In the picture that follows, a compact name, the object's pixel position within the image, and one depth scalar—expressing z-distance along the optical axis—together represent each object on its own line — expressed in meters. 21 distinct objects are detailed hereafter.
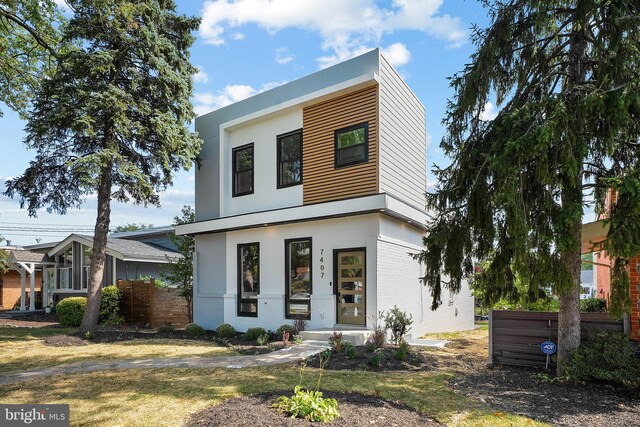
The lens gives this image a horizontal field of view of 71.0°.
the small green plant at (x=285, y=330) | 12.00
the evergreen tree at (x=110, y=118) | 12.73
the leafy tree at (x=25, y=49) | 10.86
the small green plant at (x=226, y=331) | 13.19
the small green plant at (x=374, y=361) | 8.30
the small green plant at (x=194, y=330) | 13.98
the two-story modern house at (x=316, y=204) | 11.74
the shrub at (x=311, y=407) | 4.72
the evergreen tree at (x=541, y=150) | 6.19
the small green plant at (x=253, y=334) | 12.20
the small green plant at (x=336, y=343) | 9.37
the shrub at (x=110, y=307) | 17.66
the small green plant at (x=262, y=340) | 11.25
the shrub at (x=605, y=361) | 6.46
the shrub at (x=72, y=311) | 17.48
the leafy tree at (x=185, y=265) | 16.50
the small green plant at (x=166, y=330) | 14.69
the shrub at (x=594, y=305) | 12.41
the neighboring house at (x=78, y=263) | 20.66
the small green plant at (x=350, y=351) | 8.80
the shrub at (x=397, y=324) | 10.45
